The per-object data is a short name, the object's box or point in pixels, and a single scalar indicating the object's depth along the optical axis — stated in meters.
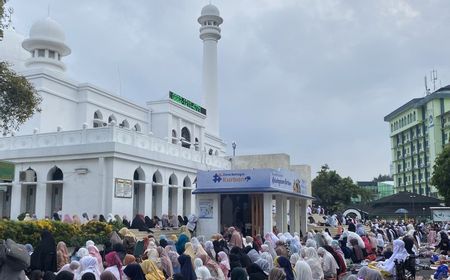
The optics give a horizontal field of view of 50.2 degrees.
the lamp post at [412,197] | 36.29
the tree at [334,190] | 46.66
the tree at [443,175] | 37.03
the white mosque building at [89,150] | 22.05
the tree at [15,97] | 13.27
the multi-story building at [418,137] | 58.29
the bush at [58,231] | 13.03
